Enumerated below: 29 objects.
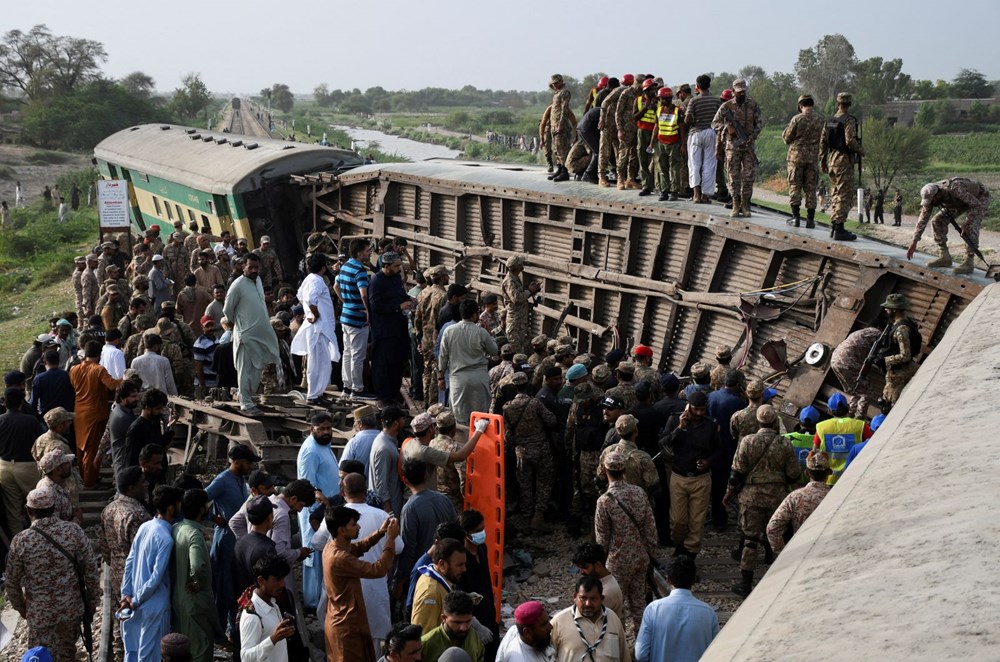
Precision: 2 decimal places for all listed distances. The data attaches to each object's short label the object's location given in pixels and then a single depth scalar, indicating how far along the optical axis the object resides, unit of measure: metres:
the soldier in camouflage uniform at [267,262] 16.40
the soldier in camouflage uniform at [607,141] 13.45
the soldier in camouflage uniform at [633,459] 8.12
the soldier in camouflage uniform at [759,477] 8.30
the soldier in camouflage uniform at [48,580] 6.96
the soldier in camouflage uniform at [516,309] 12.24
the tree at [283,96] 135.66
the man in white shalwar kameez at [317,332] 10.60
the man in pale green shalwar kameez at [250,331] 10.21
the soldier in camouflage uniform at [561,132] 14.79
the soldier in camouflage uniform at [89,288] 15.52
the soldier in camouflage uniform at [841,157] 10.74
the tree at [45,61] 84.50
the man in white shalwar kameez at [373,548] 6.79
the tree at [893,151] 40.94
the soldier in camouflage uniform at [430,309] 11.01
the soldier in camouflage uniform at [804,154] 11.12
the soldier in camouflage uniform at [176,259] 16.81
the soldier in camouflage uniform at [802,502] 7.46
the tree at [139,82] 103.30
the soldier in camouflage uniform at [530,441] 9.27
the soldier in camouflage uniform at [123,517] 7.21
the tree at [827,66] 78.75
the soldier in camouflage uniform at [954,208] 9.84
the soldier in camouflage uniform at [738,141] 11.55
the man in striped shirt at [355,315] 10.90
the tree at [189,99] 86.88
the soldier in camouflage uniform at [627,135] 13.10
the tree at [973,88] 75.69
